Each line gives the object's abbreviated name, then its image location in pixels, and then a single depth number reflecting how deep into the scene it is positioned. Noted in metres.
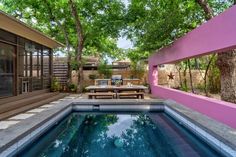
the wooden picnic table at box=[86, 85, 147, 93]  5.45
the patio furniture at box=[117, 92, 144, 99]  5.46
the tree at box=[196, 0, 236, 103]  4.15
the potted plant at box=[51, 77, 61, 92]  6.62
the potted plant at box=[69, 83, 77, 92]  7.45
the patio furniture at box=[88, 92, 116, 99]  5.36
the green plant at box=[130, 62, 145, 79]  8.71
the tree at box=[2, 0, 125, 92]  7.20
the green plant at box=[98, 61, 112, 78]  8.38
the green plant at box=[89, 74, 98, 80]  8.53
